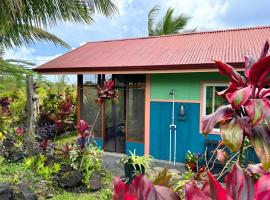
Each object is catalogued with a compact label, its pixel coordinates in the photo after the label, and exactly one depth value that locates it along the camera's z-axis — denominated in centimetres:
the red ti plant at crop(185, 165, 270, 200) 61
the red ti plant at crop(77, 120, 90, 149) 443
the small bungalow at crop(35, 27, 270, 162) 529
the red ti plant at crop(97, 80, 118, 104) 449
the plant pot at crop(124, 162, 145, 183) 408
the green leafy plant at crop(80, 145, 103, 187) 420
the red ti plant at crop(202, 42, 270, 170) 80
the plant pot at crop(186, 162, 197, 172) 505
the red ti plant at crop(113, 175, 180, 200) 66
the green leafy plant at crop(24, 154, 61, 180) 387
